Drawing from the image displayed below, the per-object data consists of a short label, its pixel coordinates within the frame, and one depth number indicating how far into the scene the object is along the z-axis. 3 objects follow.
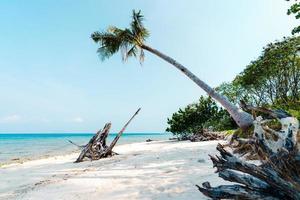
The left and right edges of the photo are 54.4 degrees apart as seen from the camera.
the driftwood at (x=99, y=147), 12.97
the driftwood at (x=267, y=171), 3.09
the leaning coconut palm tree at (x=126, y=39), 15.79
